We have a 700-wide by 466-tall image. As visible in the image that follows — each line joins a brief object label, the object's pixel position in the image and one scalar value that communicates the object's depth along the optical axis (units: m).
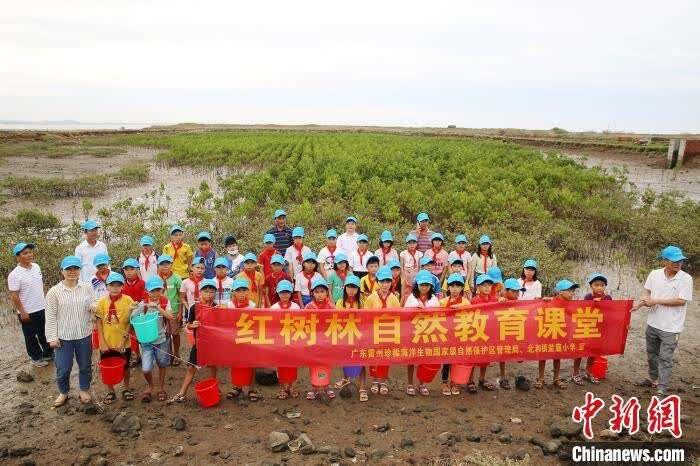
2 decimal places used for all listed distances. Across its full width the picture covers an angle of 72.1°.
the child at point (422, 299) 5.71
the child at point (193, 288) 5.99
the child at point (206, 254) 6.86
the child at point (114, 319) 5.29
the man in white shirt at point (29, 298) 5.89
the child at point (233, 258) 6.84
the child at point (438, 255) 7.34
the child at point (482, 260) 7.22
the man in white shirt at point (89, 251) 6.53
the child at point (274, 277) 6.57
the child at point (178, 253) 6.84
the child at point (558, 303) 5.71
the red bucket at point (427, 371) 5.72
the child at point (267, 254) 7.00
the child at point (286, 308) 5.59
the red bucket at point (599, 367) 6.08
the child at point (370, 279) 6.37
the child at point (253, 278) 6.30
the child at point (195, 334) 5.50
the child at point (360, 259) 7.16
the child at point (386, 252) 7.18
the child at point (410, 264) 7.27
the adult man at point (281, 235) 7.73
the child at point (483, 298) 5.81
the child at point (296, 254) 7.16
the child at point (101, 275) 5.86
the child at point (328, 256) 7.12
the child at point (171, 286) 6.05
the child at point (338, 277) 6.61
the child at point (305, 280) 6.41
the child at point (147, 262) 6.61
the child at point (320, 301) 5.65
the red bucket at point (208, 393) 5.34
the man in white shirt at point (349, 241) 7.47
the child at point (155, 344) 5.37
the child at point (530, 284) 6.13
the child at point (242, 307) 5.52
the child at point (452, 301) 5.60
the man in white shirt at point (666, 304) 5.43
